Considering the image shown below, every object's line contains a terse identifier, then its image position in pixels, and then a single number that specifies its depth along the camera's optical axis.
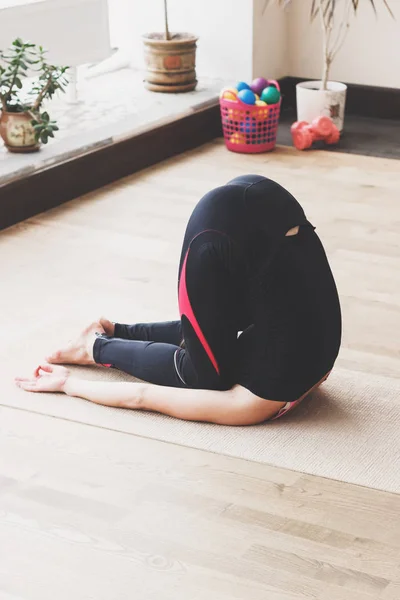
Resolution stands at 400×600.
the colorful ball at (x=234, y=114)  4.75
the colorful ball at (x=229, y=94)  4.74
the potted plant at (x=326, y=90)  4.90
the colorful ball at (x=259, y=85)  4.82
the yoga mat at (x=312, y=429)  2.22
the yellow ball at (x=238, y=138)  4.78
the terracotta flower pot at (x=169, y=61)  4.93
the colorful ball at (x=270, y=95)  4.70
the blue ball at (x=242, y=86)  4.79
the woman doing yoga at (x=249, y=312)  2.25
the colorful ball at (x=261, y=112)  4.69
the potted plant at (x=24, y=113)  3.94
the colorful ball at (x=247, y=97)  4.68
